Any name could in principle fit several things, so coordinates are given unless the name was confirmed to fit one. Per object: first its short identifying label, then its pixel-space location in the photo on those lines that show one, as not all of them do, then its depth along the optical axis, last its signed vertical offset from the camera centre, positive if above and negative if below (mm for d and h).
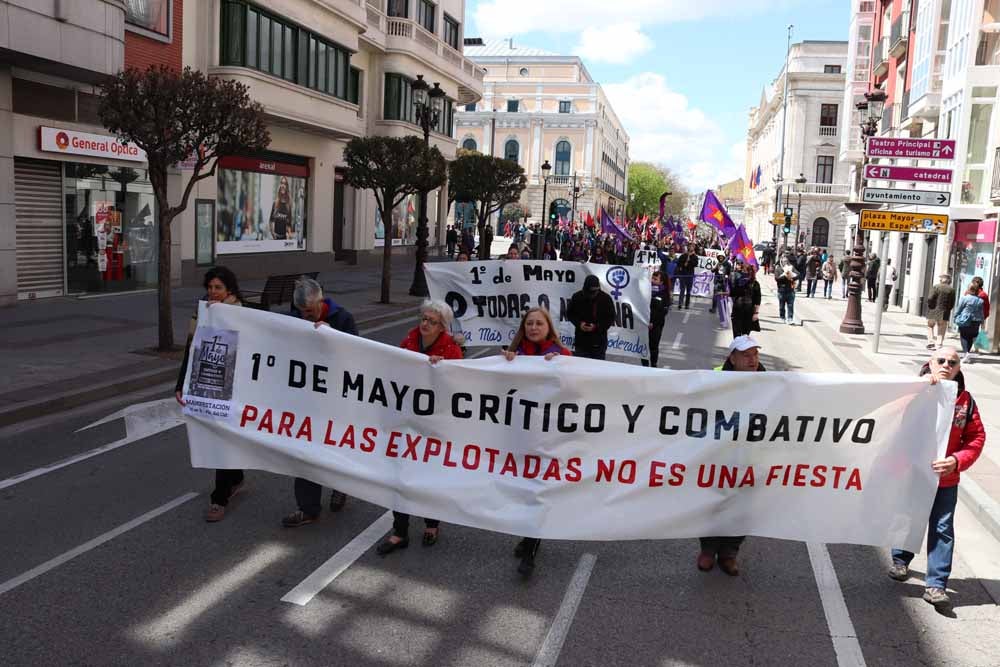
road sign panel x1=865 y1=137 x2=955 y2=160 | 14945 +1953
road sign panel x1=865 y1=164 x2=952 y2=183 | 14945 +1517
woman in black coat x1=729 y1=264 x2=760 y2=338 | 15586 -915
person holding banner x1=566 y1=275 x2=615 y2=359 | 9828 -786
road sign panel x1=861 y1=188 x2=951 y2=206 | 15727 +1167
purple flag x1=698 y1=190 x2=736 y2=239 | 24944 +1043
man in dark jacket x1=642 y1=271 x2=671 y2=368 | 13430 -949
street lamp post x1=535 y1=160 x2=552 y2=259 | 38594 +321
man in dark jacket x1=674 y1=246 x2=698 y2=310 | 26438 -657
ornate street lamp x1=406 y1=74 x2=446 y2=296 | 23828 +3404
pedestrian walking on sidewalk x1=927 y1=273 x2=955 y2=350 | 18469 -864
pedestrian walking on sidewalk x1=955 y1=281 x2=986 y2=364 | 17203 -1015
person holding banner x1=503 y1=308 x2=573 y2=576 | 6211 -676
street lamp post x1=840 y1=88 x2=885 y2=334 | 22344 -706
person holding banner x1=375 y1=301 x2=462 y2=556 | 6133 -760
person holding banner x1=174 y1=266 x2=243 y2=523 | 6586 -915
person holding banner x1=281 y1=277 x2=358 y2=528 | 6465 -661
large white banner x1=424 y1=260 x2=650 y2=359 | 12734 -755
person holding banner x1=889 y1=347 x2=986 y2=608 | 5512 -1313
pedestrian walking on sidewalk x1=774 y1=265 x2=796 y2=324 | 23609 -1038
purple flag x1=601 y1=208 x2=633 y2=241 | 29531 +703
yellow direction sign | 17000 +775
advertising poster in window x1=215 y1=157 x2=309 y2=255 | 26484 +762
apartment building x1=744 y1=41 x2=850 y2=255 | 79438 +10368
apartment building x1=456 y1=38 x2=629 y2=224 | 96625 +13399
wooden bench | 17094 -1162
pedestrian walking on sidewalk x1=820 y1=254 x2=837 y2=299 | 34875 -657
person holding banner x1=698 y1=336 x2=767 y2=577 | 5887 -1982
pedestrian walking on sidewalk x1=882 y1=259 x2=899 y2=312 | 30609 -697
